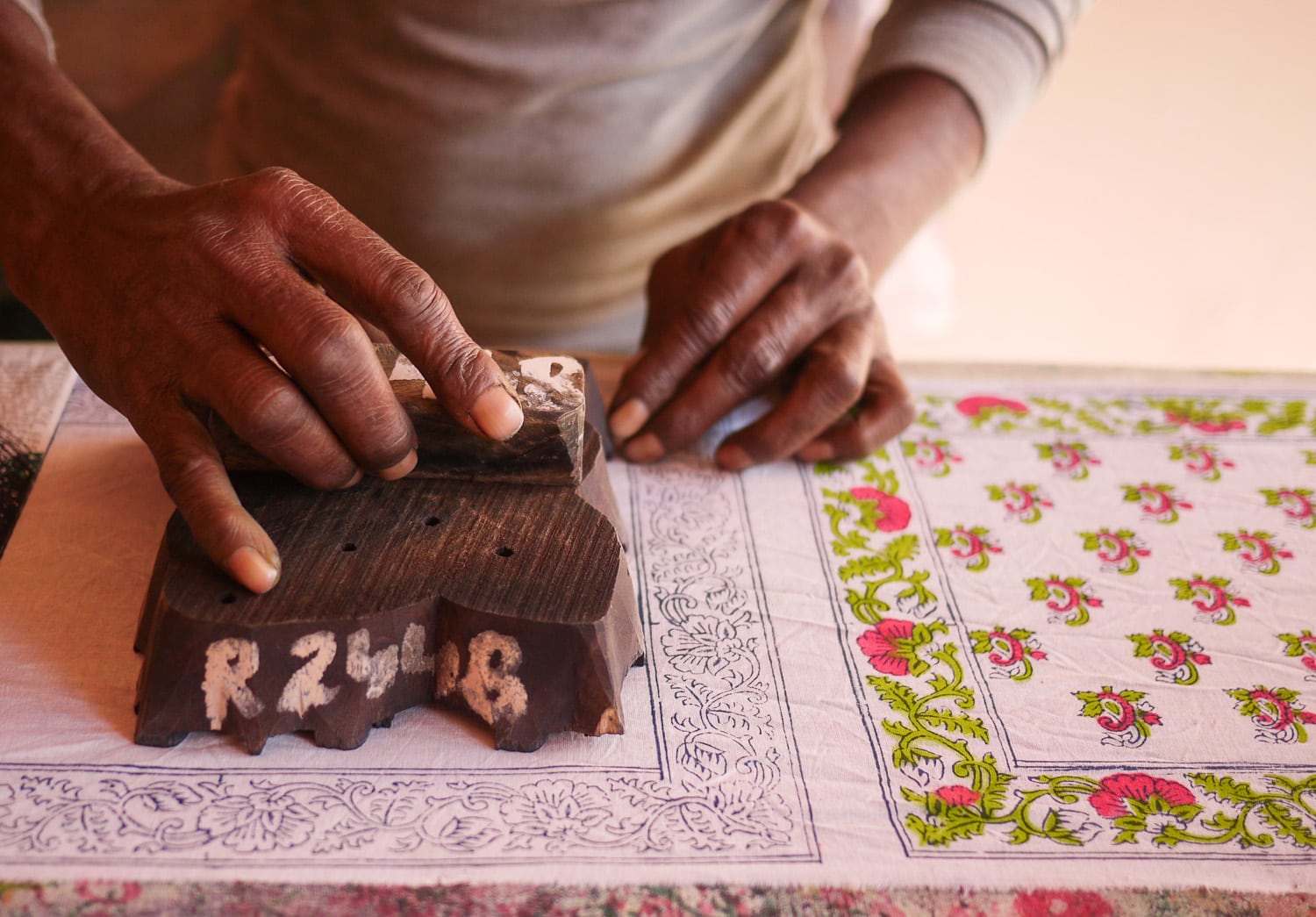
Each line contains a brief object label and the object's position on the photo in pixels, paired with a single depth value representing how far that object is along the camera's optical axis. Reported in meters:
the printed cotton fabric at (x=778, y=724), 0.60
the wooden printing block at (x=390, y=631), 0.62
